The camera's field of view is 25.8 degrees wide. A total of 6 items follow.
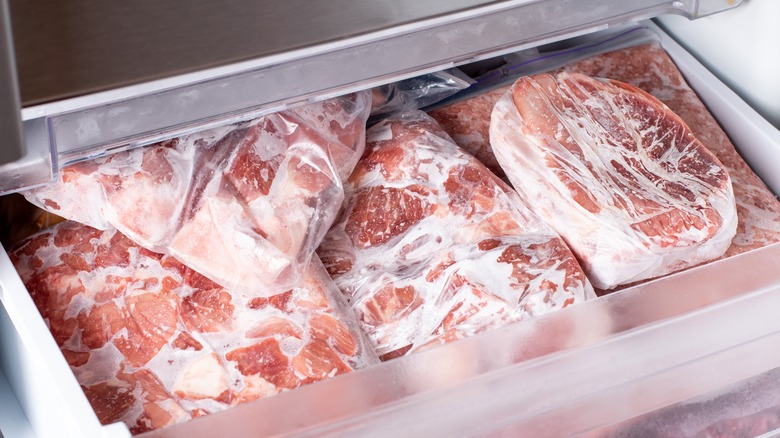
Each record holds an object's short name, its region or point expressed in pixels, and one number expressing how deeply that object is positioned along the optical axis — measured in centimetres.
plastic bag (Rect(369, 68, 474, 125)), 120
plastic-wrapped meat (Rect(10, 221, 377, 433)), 104
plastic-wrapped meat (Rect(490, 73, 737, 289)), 110
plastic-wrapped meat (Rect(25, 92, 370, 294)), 105
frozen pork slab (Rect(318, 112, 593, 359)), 108
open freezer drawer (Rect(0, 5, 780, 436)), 98
